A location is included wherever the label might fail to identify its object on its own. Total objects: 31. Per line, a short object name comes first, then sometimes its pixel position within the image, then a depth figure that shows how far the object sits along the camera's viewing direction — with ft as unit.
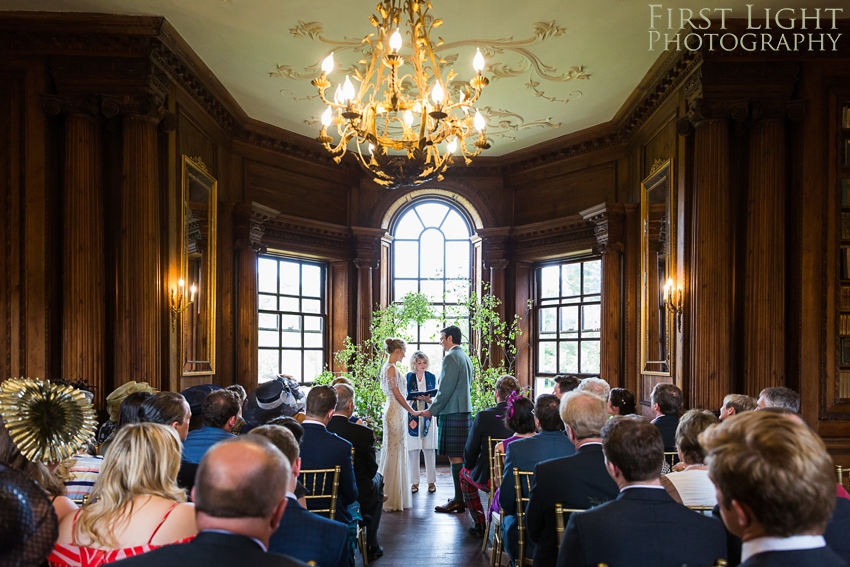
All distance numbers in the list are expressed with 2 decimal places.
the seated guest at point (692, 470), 9.30
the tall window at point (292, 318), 30.58
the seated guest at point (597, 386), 16.56
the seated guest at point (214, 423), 11.28
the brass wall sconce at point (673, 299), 20.88
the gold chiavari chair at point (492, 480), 14.38
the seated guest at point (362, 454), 14.83
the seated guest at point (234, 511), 4.59
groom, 20.95
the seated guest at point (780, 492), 4.50
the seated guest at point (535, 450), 11.97
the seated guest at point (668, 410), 14.62
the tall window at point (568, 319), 30.53
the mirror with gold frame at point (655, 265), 23.32
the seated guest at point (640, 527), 6.82
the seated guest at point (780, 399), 14.73
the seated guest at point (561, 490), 9.40
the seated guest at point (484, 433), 17.10
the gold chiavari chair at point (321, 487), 11.03
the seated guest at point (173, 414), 10.05
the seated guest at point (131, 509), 6.55
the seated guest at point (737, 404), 13.85
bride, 20.99
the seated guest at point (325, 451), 12.34
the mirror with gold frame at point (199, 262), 22.34
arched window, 34.53
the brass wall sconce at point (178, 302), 20.71
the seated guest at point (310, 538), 7.68
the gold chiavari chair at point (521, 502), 11.00
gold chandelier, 14.70
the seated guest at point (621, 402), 15.64
